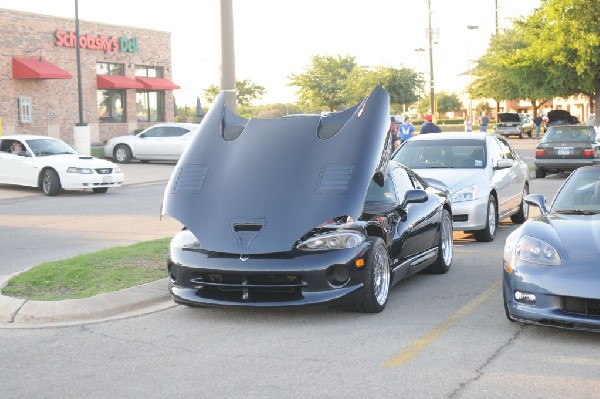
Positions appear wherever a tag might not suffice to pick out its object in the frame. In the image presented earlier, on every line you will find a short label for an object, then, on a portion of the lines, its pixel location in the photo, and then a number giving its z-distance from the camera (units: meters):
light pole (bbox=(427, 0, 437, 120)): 46.31
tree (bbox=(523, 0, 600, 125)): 31.48
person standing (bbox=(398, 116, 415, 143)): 22.86
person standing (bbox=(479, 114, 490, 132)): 46.33
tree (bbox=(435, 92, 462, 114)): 114.49
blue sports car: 6.18
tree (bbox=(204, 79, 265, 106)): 77.38
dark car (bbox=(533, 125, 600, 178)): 23.78
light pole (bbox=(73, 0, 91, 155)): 30.12
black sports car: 7.06
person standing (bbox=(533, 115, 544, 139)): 57.12
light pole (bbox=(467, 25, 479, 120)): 70.33
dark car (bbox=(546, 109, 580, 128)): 51.91
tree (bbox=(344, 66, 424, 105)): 68.88
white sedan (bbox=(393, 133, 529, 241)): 11.75
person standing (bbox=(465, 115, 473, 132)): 47.53
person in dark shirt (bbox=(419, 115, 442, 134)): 20.05
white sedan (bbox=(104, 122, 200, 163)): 31.72
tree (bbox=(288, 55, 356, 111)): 79.81
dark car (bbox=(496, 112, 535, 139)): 57.33
